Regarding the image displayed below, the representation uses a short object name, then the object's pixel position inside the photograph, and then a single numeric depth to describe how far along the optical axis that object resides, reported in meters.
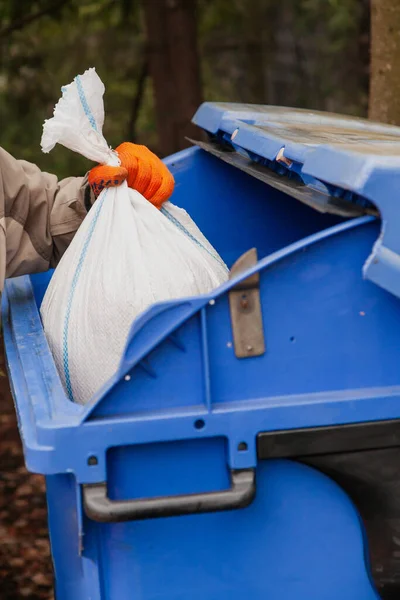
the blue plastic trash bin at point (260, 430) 1.76
